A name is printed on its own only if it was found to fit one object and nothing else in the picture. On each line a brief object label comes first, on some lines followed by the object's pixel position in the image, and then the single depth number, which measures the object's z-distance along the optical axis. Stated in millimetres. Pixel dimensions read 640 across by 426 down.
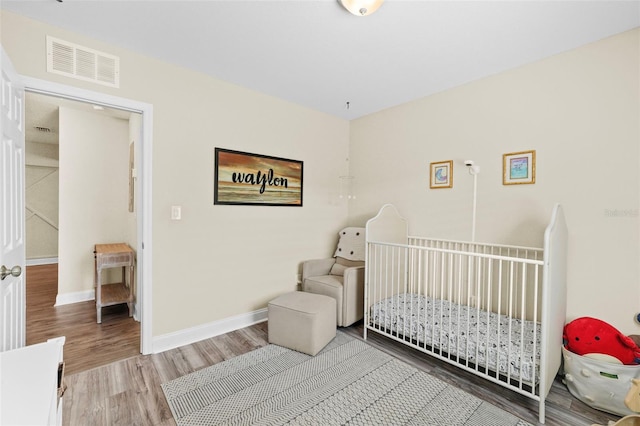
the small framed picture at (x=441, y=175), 2768
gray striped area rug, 1639
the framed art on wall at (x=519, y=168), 2270
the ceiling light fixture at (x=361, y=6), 1563
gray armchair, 2791
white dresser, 823
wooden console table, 2943
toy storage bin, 1642
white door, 1307
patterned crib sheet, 1752
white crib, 1659
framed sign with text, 2705
